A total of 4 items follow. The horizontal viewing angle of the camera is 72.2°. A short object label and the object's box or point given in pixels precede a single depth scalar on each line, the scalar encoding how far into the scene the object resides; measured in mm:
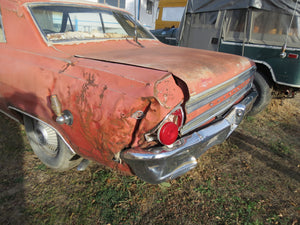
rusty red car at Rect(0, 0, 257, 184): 1469
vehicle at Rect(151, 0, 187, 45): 10383
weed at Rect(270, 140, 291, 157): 2915
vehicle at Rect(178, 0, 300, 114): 3631
